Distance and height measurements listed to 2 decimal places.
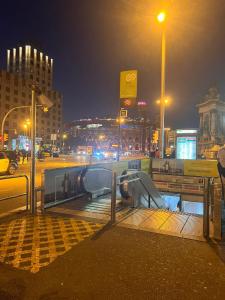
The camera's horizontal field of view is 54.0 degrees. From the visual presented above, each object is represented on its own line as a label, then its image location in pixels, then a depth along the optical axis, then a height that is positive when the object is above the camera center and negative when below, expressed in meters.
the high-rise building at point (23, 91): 86.03 +23.97
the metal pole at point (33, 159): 5.87 -0.32
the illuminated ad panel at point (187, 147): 15.92 +0.20
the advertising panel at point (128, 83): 9.40 +2.83
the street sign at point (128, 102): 10.10 +2.15
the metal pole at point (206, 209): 4.53 -1.22
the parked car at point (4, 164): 14.89 -1.19
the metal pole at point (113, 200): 5.34 -1.26
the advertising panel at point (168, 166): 10.95 -0.84
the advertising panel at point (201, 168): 10.21 -0.85
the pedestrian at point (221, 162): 5.29 -0.29
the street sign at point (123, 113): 11.20 +1.85
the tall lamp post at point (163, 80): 11.60 +3.80
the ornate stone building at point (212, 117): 47.53 +7.40
